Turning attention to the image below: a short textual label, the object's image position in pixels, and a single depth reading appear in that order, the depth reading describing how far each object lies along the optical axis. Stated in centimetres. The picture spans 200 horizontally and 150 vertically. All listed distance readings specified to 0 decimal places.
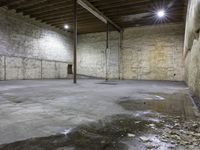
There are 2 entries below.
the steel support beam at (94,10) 719
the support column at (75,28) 678
